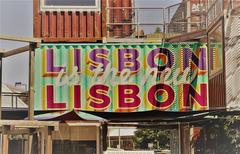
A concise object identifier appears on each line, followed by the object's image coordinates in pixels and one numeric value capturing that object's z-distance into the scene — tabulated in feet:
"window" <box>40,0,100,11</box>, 51.06
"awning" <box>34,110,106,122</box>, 40.78
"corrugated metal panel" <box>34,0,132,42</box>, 51.06
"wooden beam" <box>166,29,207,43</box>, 48.24
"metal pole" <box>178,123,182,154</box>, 56.56
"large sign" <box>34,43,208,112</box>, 47.57
